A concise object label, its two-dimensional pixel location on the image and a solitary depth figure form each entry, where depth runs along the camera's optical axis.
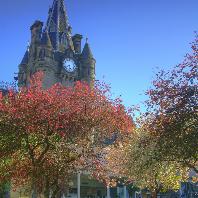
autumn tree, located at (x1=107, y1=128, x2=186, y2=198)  40.56
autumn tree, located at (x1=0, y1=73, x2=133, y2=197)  25.80
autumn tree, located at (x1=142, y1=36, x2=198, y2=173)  20.38
